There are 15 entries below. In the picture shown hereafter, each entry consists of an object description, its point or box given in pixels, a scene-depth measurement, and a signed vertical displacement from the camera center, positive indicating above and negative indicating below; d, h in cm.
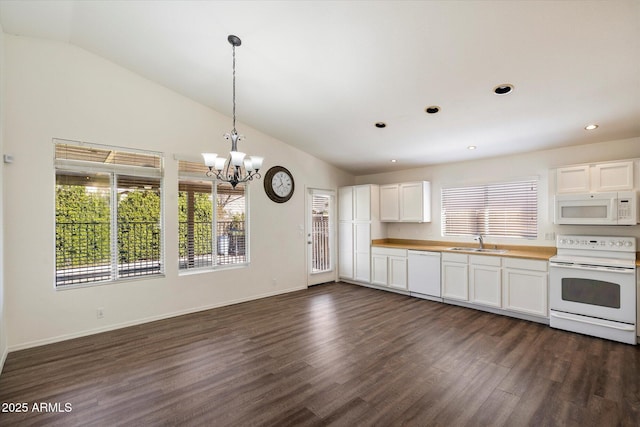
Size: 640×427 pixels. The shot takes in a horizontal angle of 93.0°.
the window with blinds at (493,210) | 474 +8
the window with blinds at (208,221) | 456 -8
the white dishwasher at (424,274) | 509 -103
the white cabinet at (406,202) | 571 +25
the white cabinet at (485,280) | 438 -98
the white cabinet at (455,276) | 473 -98
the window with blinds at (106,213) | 365 +4
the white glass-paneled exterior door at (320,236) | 612 -44
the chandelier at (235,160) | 288 +54
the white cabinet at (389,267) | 557 -100
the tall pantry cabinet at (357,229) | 615 -29
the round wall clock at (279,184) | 540 +57
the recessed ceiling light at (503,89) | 308 +130
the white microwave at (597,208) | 361 +7
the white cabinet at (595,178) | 368 +46
